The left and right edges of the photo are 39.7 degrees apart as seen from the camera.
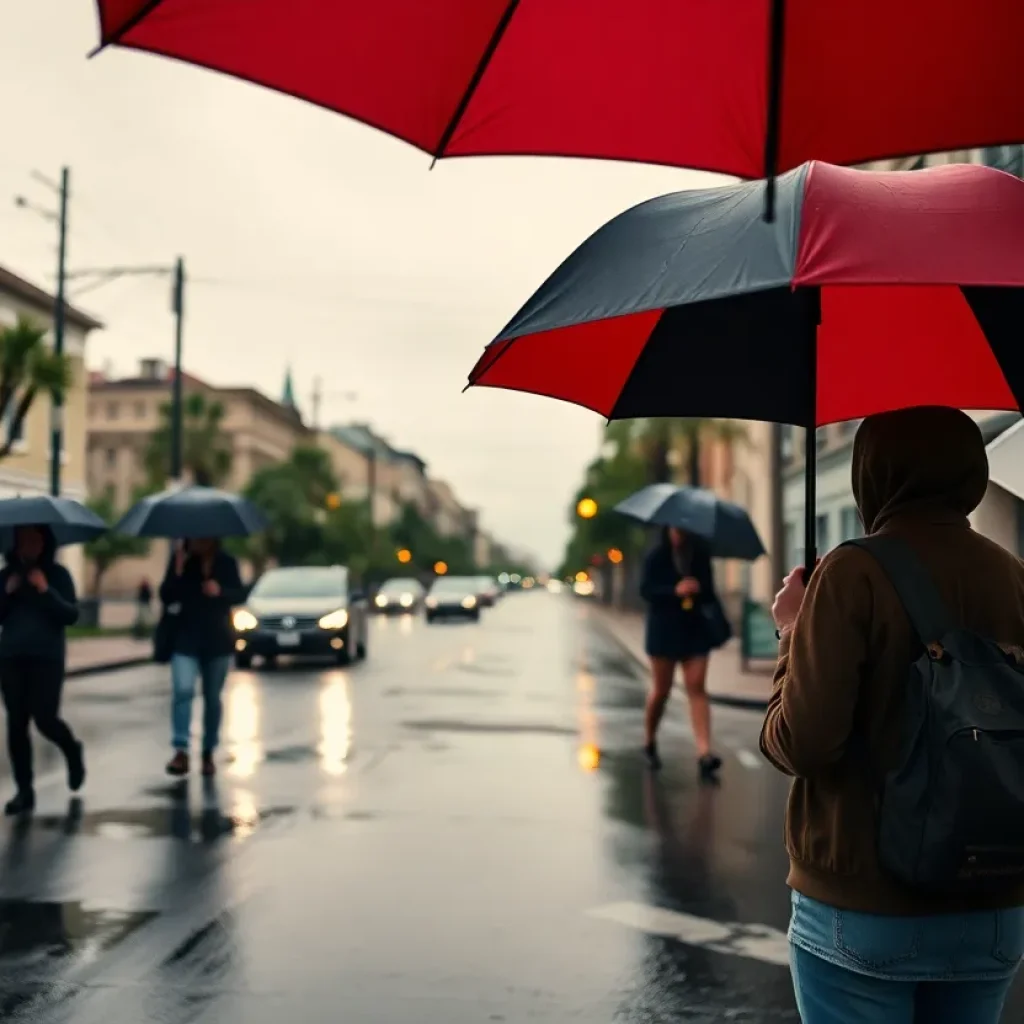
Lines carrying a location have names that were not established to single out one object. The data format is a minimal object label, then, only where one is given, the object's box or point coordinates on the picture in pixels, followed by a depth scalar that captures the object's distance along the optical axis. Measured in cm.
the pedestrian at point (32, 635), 823
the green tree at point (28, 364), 2311
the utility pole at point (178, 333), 3225
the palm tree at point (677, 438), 3925
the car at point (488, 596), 7085
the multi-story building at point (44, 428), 4150
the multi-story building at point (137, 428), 9594
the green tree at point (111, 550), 5147
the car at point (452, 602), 4794
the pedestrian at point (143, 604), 3097
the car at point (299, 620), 2212
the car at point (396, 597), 6110
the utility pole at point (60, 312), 2748
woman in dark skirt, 1009
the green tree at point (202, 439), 6514
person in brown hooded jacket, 229
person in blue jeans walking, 979
